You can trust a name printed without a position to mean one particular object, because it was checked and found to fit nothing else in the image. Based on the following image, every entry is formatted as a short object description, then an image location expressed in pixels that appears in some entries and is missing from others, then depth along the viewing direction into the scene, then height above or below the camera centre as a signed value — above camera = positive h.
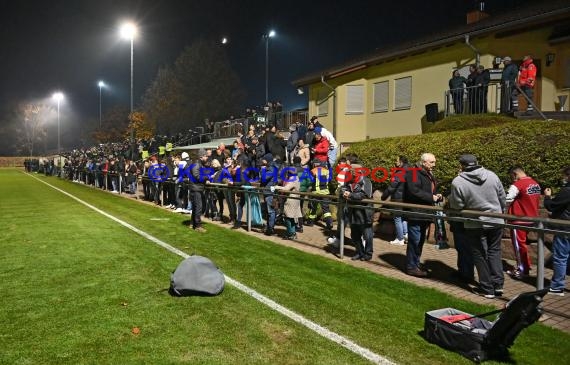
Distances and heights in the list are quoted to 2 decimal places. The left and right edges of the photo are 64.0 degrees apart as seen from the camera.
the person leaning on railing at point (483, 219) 6.59 -0.79
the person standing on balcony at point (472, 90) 15.66 +2.56
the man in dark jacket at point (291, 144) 15.59 +0.66
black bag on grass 4.12 -1.66
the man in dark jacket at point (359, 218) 8.73 -1.04
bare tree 98.50 +7.93
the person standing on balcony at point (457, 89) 16.16 +2.68
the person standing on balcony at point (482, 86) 15.26 +2.63
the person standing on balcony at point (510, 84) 14.05 +2.49
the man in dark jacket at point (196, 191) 12.33 -0.76
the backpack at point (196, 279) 6.16 -1.59
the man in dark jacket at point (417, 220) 7.81 -0.95
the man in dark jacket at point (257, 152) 14.97 +0.37
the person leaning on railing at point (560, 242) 6.54 -1.14
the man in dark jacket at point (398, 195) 9.41 -0.67
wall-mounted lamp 16.11 +3.78
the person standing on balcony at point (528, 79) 13.46 +2.60
